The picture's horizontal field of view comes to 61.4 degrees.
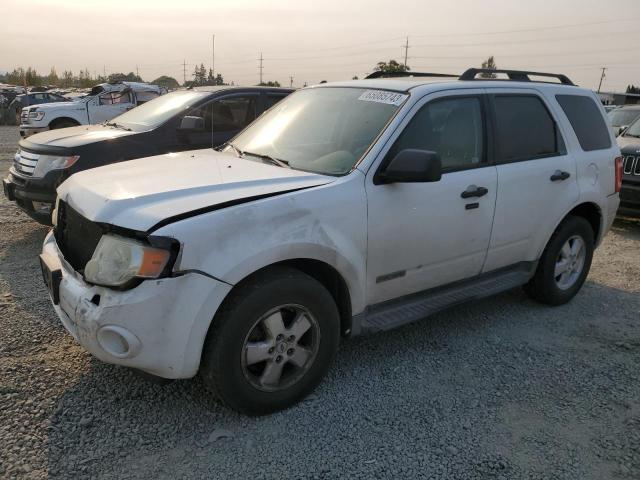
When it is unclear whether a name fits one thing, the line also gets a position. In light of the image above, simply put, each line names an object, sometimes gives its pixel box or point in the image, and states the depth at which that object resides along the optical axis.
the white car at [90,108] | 12.95
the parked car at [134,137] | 5.68
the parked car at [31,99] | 24.39
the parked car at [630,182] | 7.41
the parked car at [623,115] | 10.96
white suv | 2.54
